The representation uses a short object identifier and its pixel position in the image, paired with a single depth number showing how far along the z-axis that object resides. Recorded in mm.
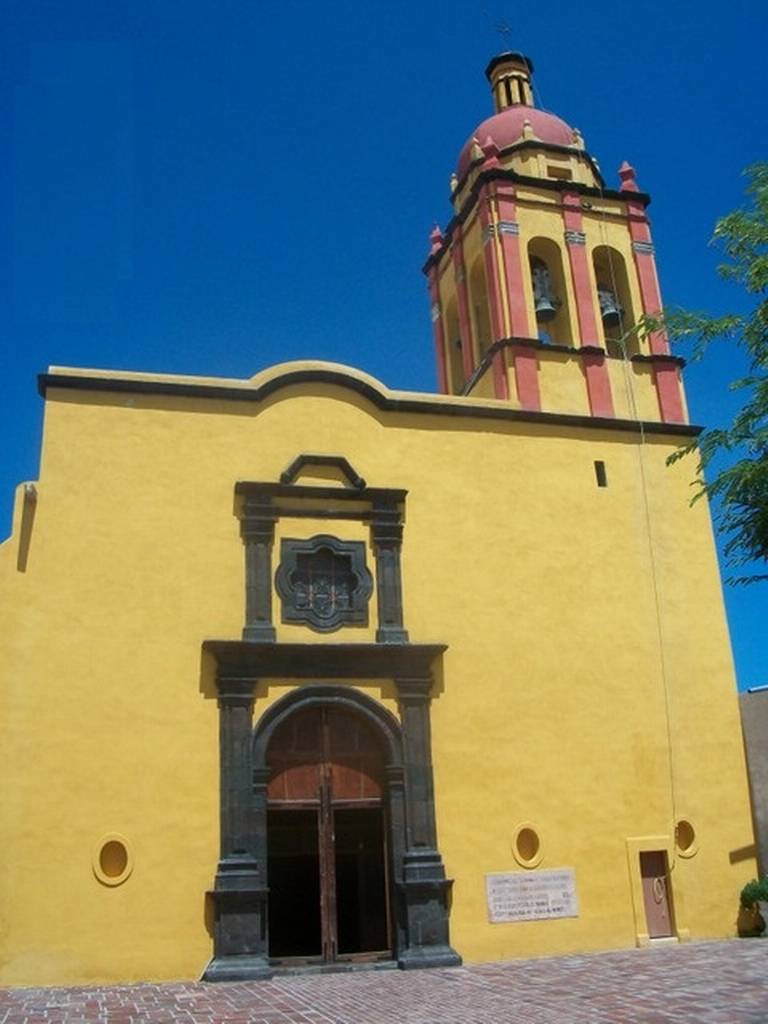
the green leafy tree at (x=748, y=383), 9289
